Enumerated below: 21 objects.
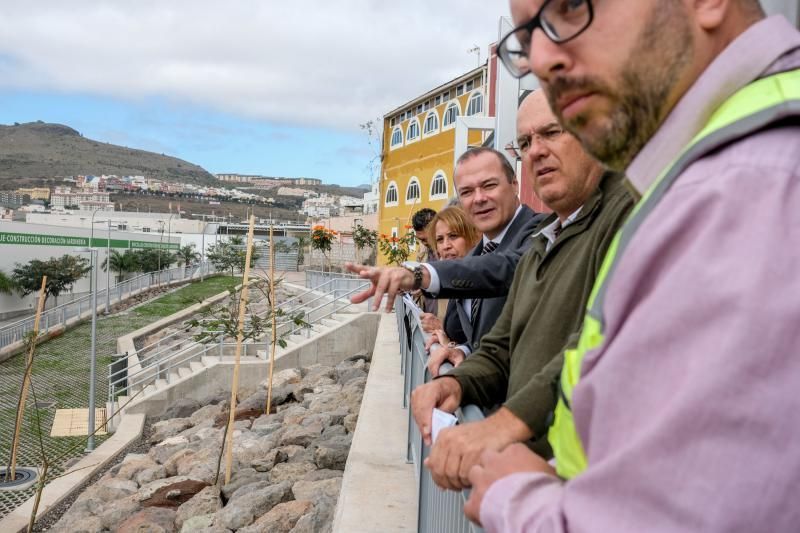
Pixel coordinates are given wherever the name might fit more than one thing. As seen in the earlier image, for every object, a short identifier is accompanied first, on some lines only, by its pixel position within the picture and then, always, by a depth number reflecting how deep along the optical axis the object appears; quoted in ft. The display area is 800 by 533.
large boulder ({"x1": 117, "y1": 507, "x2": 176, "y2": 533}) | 20.18
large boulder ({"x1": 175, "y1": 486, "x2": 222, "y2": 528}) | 21.17
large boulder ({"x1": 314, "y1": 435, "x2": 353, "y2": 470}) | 22.36
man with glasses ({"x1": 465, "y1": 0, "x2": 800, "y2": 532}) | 2.13
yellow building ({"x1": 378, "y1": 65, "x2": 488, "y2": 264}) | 104.88
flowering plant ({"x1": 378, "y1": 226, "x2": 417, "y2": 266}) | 56.37
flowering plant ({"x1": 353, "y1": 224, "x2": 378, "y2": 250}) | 110.42
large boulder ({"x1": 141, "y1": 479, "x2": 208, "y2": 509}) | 23.88
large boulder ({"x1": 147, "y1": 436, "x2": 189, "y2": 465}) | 33.55
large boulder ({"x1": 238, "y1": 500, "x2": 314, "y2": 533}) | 16.96
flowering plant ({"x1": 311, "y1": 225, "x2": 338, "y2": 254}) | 77.40
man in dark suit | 8.13
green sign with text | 142.20
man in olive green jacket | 4.75
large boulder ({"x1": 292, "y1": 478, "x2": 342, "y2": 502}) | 18.70
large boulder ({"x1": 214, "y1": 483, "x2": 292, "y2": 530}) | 18.48
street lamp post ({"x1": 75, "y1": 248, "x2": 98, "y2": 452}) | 45.71
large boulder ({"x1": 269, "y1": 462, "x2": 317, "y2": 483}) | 22.41
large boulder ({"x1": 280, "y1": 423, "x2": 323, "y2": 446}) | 26.61
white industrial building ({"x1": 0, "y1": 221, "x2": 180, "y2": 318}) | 138.62
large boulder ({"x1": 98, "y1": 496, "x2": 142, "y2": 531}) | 23.62
